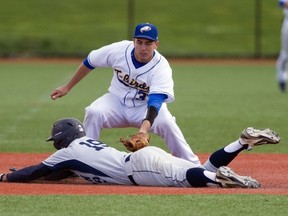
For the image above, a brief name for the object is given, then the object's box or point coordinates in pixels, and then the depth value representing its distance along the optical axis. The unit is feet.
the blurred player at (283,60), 123.75
